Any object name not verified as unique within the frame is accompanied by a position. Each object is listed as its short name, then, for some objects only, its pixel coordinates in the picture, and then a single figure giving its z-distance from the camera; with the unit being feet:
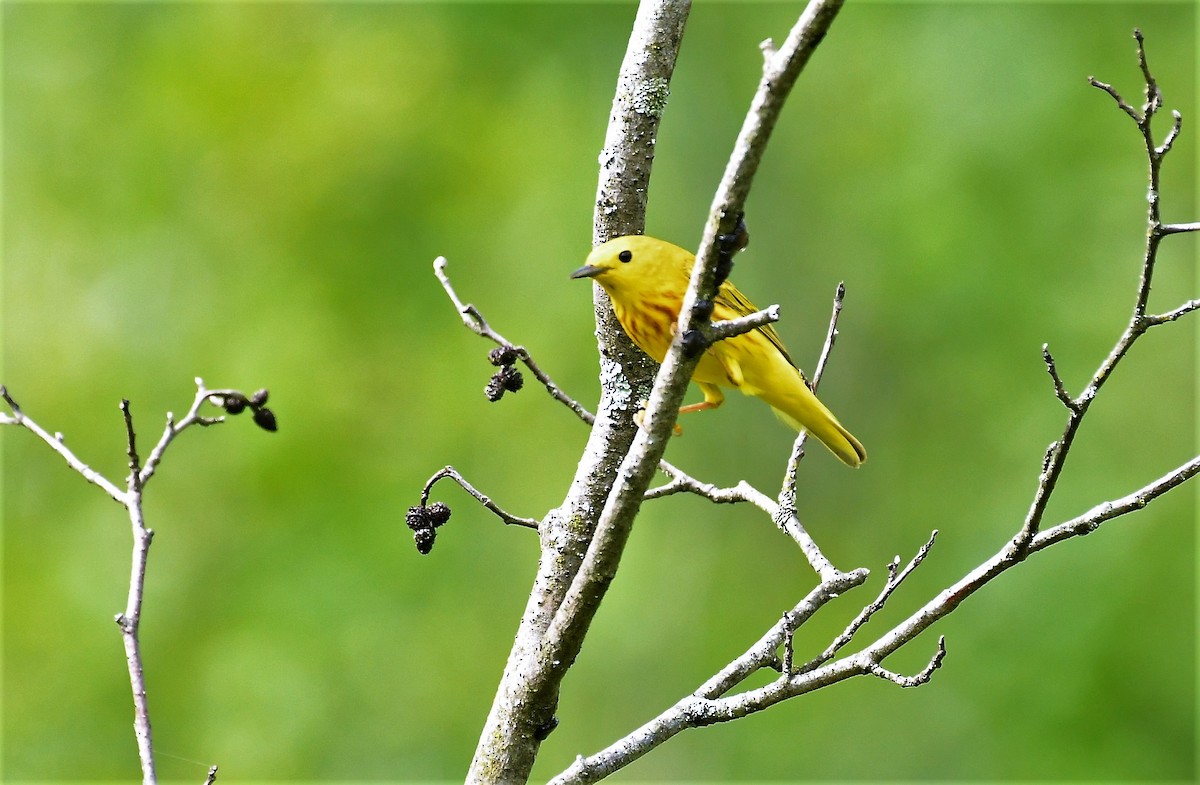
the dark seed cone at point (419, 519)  19.71
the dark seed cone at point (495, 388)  18.72
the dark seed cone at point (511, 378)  18.93
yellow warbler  19.52
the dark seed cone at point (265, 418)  15.61
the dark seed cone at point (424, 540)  19.47
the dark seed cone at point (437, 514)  19.84
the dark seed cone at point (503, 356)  18.27
